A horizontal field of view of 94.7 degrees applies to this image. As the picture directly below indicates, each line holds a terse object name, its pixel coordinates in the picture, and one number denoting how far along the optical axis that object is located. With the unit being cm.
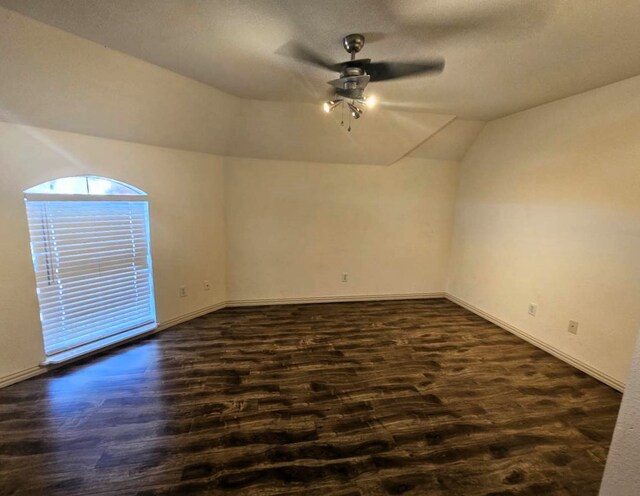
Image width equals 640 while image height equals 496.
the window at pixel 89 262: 235
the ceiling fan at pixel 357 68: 176
